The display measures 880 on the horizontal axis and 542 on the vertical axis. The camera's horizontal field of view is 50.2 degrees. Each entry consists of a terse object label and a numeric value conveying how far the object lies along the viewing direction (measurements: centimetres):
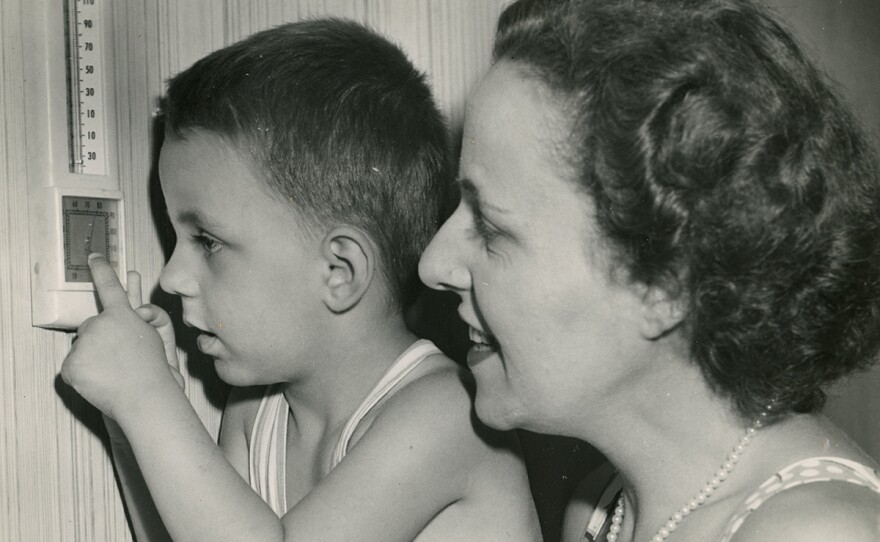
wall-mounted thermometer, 95
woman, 77
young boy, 93
